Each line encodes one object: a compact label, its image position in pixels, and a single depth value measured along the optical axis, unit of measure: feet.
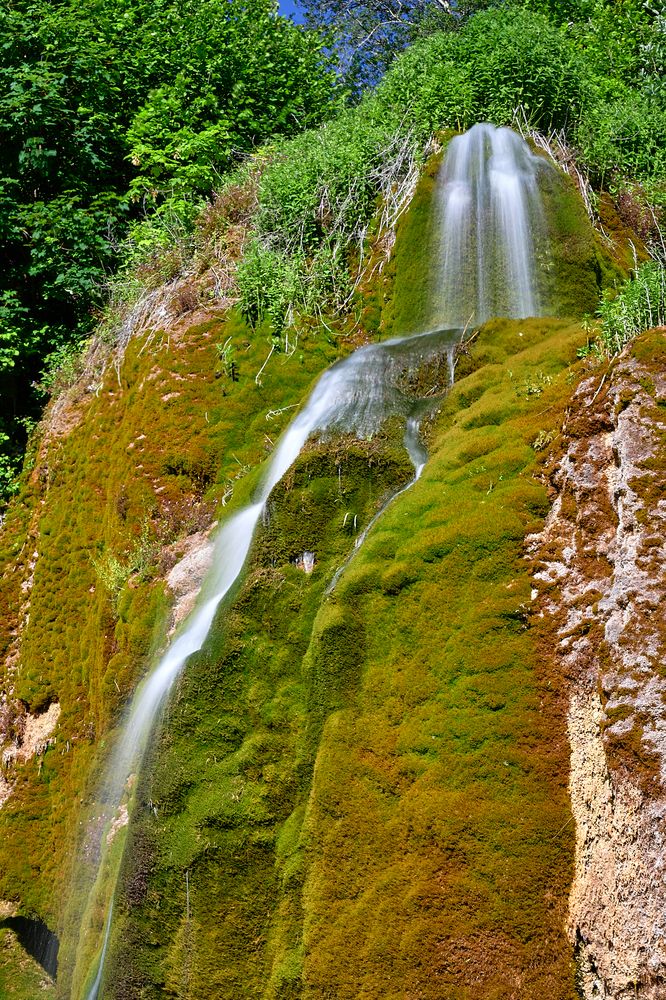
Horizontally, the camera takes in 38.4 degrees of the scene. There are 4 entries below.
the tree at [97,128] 40.83
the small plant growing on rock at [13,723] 29.95
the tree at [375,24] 64.69
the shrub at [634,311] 17.99
